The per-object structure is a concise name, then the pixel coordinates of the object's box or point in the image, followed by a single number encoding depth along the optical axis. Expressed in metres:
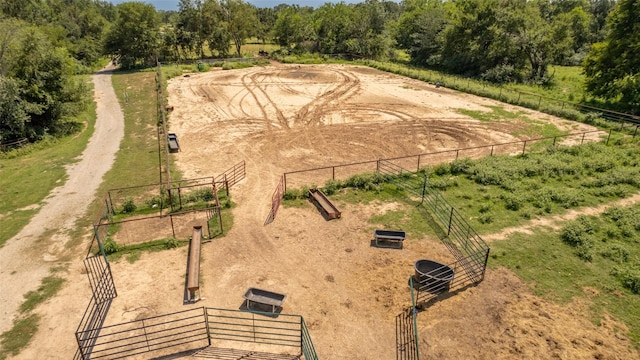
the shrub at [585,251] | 16.14
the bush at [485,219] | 19.09
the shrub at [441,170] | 24.56
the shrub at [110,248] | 16.56
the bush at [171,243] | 17.13
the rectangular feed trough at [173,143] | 28.00
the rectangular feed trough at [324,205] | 19.59
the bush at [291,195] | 21.47
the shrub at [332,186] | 22.08
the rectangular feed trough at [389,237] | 17.13
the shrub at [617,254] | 16.05
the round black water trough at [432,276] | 14.30
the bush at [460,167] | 24.59
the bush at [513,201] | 20.30
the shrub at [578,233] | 17.06
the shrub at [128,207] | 19.98
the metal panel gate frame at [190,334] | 11.76
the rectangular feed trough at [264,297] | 13.36
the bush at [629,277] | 14.38
